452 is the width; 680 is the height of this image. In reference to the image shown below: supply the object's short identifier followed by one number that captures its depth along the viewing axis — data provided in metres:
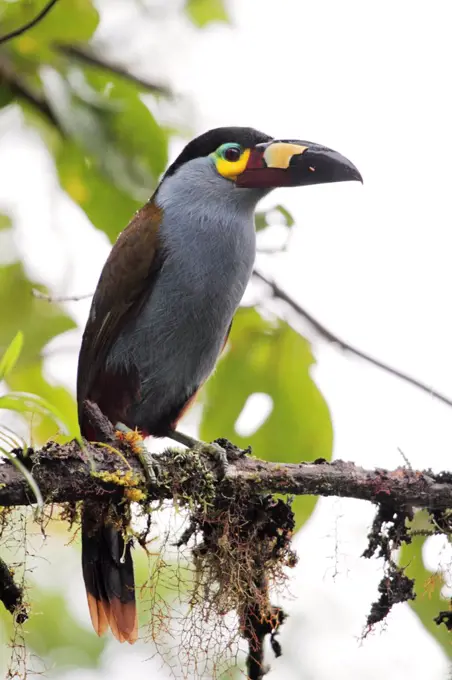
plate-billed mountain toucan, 5.77
